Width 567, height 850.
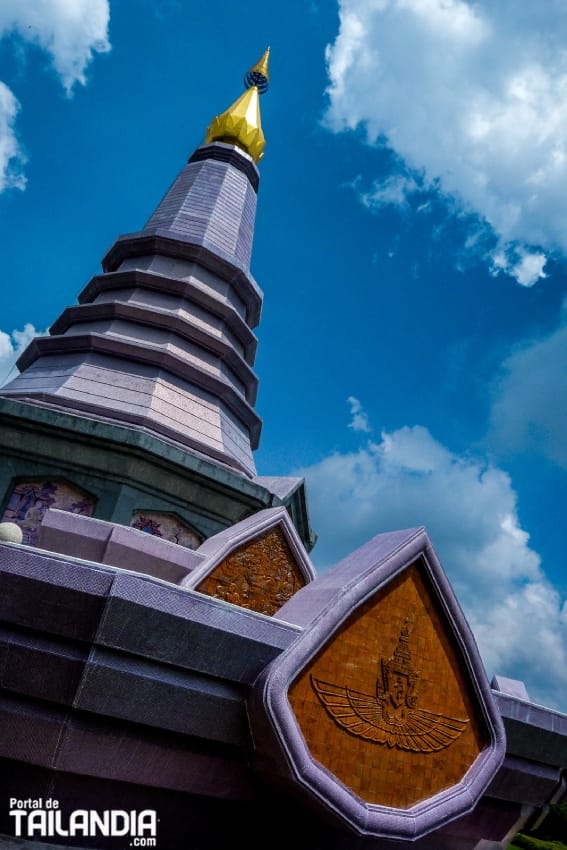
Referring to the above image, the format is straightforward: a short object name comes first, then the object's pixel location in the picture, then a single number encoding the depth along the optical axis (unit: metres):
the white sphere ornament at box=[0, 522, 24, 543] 5.07
